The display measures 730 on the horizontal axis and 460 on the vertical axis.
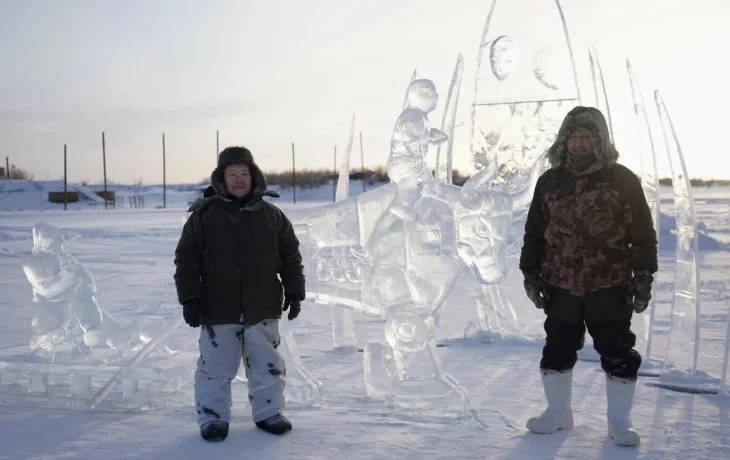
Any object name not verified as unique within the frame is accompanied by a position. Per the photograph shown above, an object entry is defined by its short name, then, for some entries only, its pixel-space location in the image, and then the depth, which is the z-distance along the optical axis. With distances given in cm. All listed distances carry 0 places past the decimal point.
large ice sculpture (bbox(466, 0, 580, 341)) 581
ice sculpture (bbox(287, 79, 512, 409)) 393
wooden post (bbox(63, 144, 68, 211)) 3526
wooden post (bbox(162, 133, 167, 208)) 3928
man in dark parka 323
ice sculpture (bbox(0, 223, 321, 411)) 375
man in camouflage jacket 308
